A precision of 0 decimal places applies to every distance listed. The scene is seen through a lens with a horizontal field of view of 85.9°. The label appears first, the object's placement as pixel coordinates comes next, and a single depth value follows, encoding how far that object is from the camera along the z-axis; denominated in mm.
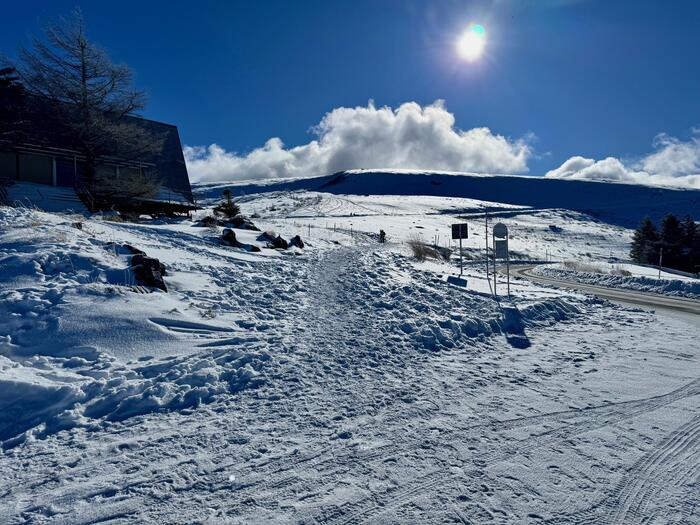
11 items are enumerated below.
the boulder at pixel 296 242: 20966
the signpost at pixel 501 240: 13016
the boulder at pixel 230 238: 16984
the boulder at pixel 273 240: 19359
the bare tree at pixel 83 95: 19891
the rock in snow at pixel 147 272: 8625
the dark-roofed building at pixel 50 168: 19672
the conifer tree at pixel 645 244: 48750
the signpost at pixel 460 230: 18155
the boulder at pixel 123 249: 10125
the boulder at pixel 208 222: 20525
